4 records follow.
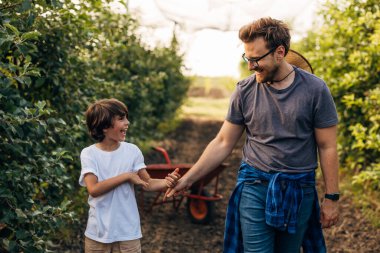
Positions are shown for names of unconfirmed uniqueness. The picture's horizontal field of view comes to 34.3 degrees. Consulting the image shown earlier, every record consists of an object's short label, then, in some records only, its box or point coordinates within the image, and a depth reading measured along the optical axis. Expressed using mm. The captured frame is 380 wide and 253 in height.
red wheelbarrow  6801
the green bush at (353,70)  7277
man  3312
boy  3506
